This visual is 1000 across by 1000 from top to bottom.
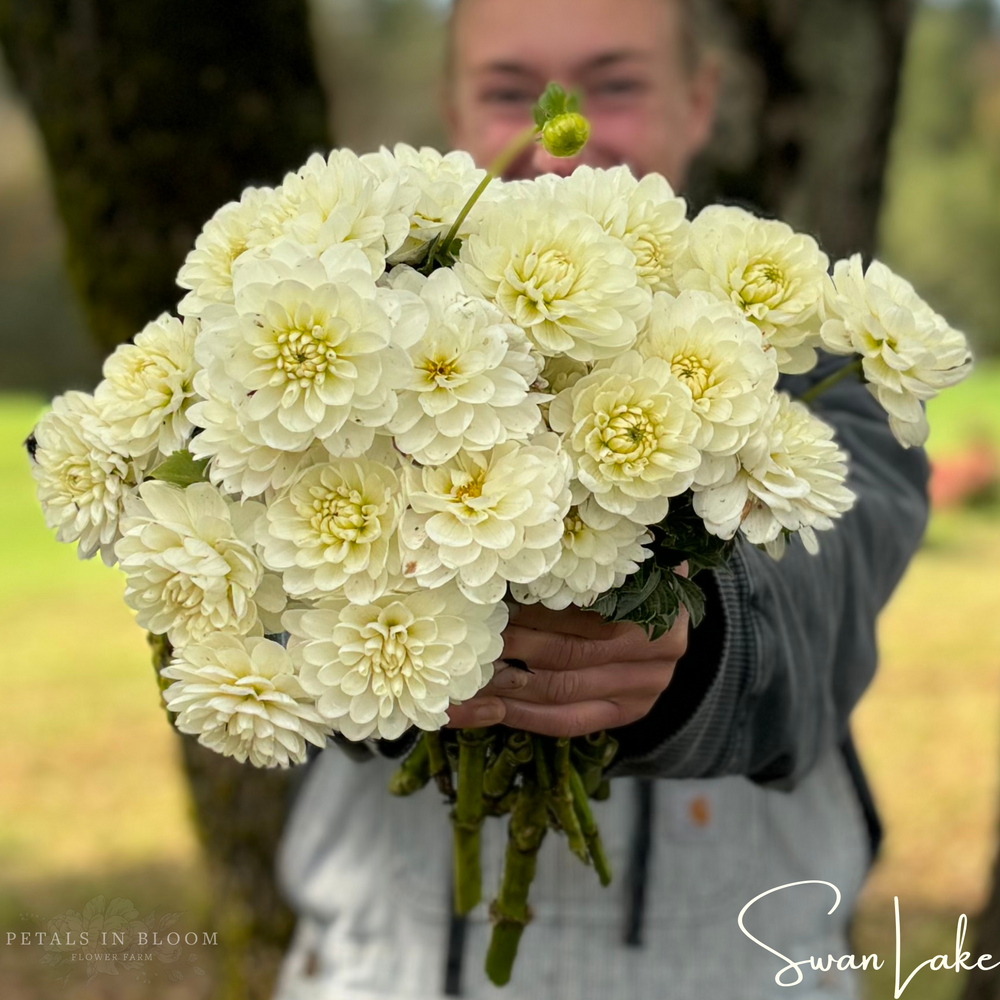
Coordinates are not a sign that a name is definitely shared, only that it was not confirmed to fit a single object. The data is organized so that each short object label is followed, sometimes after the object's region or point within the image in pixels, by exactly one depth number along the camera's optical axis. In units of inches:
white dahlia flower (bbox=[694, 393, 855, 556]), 35.0
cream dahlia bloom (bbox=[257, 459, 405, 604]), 33.4
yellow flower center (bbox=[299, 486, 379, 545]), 33.5
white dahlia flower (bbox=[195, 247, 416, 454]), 32.0
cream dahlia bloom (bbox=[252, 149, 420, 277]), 34.5
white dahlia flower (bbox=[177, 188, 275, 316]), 37.3
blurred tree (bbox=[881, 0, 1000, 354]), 681.0
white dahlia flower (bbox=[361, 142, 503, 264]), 37.4
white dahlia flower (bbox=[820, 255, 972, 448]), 37.0
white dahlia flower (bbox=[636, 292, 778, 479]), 34.5
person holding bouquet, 48.0
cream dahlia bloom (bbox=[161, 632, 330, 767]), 35.0
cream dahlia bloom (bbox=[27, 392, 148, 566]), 38.2
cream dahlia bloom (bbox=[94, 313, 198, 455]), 37.1
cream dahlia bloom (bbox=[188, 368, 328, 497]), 33.6
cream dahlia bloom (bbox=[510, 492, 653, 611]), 34.4
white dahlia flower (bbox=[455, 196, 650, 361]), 34.4
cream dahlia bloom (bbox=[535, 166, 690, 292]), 37.6
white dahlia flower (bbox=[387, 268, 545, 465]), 32.9
